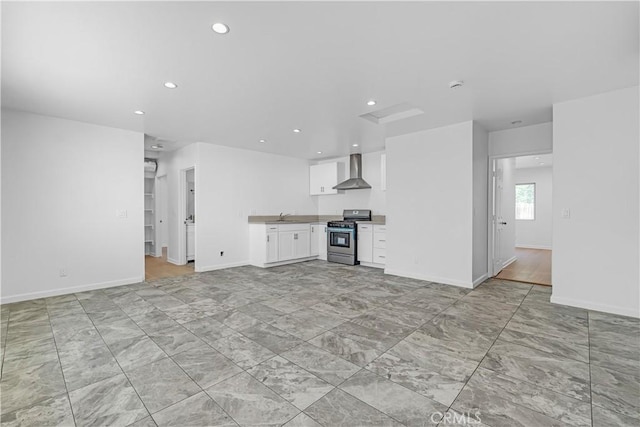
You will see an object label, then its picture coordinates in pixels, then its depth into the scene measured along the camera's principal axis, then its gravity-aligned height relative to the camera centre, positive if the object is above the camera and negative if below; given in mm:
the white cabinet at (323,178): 6789 +805
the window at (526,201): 9047 +305
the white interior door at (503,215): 4924 -85
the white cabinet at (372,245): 5629 -682
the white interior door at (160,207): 7336 +118
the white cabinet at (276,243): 5773 -678
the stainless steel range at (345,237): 6035 -574
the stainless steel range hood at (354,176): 6320 +801
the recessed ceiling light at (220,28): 1987 +1304
